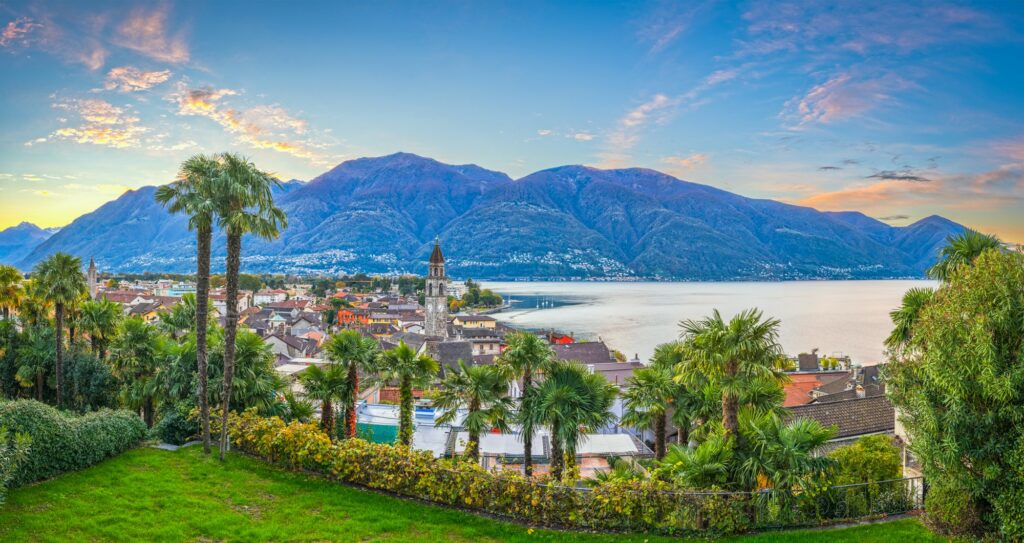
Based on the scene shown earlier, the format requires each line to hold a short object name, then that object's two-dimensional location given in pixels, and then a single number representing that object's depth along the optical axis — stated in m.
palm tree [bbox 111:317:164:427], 22.31
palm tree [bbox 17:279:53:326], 26.22
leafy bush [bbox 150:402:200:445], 16.69
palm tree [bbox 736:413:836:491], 10.91
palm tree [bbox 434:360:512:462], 17.33
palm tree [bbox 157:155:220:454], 14.53
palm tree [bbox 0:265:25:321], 26.61
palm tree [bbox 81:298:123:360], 26.28
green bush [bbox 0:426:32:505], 9.57
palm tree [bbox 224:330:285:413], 17.72
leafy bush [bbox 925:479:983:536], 10.12
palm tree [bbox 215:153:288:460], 14.63
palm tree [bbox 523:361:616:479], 15.92
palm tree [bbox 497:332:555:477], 17.00
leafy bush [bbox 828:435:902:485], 14.19
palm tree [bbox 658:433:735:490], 11.25
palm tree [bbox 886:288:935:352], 13.87
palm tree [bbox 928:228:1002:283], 14.42
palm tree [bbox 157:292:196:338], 26.75
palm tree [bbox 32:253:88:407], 22.30
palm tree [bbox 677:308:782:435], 12.52
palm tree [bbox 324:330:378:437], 18.34
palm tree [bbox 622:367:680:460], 17.84
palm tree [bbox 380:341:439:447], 18.19
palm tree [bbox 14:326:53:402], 24.66
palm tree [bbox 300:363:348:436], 18.64
